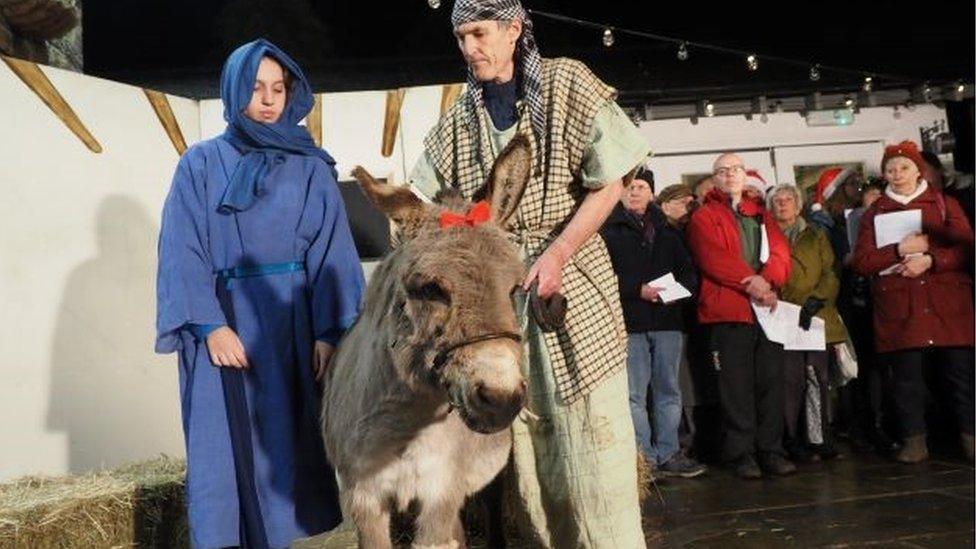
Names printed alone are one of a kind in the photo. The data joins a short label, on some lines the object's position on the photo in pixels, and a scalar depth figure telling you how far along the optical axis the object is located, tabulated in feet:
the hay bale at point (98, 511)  12.43
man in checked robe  8.56
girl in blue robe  9.57
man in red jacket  19.62
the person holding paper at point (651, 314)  19.98
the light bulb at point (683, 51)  25.23
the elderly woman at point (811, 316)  20.92
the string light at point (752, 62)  25.95
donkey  6.67
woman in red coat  19.65
